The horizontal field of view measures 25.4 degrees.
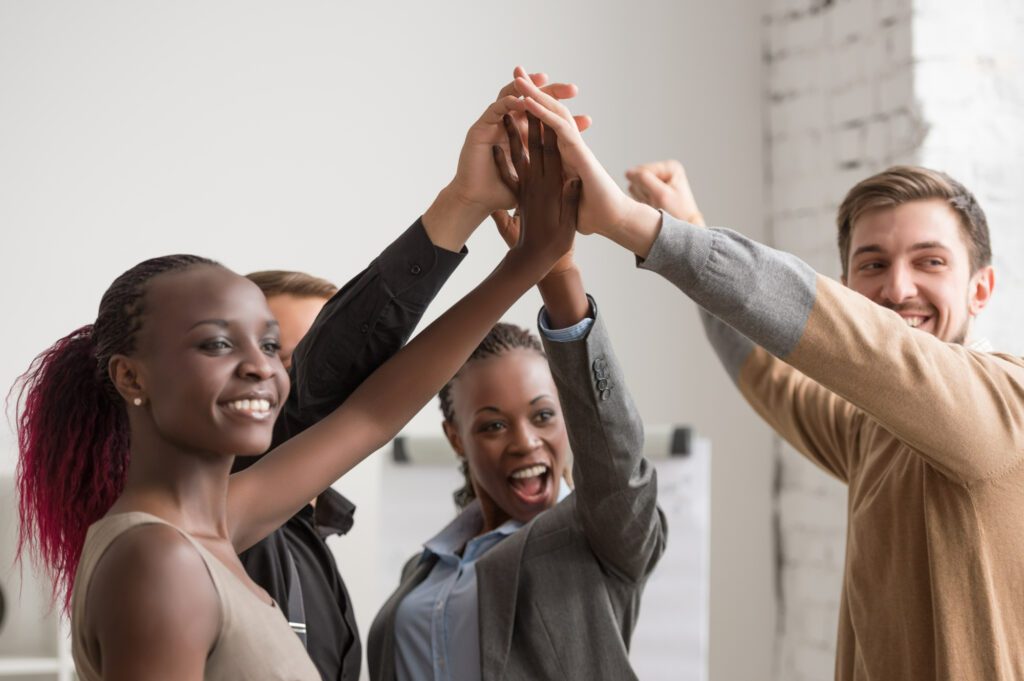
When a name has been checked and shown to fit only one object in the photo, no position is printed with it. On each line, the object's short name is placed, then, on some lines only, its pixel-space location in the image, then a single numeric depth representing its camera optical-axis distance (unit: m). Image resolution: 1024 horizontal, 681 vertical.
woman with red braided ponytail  2.18
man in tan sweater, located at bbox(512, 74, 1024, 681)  2.53
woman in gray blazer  2.68
